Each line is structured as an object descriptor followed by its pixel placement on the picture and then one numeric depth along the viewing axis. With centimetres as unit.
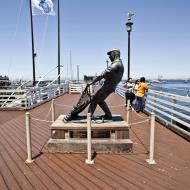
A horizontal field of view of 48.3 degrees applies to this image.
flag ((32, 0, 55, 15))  1825
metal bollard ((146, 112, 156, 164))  431
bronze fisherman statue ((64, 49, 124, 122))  492
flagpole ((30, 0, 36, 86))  2104
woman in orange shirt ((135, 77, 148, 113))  939
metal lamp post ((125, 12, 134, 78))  1274
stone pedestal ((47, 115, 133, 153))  494
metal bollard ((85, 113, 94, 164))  434
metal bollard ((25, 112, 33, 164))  449
